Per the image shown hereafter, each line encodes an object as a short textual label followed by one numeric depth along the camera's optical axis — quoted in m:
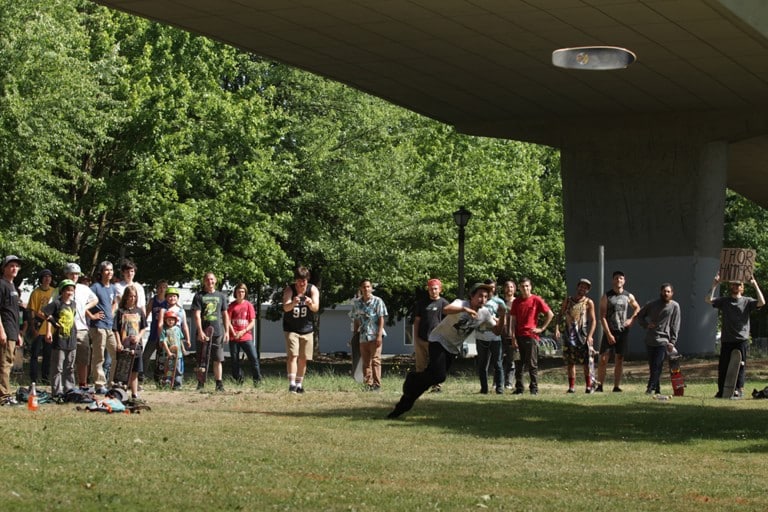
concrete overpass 24.94
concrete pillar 34.28
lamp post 30.07
